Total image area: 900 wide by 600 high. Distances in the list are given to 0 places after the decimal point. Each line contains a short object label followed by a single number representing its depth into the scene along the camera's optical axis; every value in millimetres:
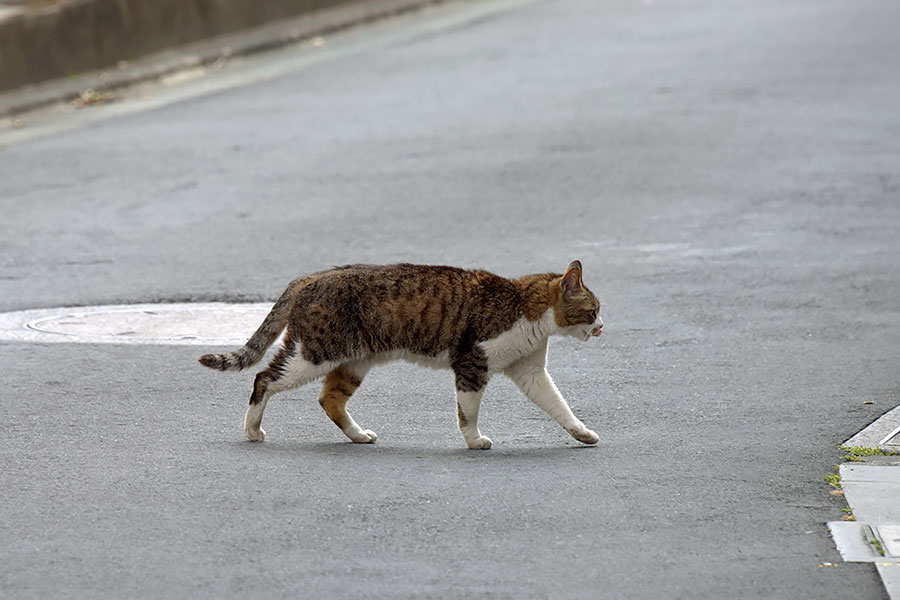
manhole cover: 19000
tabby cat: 14656
